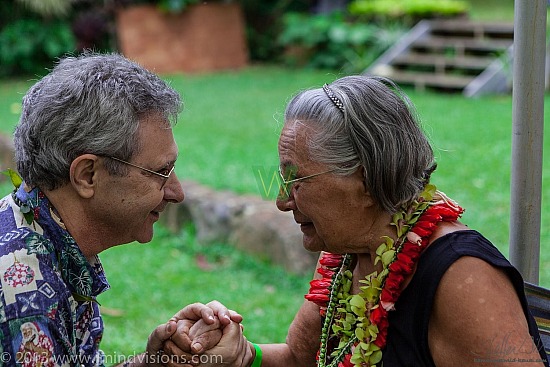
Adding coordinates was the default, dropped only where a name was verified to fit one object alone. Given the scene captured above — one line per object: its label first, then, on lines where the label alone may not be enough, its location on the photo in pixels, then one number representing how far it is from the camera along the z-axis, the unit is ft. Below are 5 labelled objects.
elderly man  7.35
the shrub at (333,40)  44.09
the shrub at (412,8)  43.68
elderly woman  6.91
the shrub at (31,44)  48.93
